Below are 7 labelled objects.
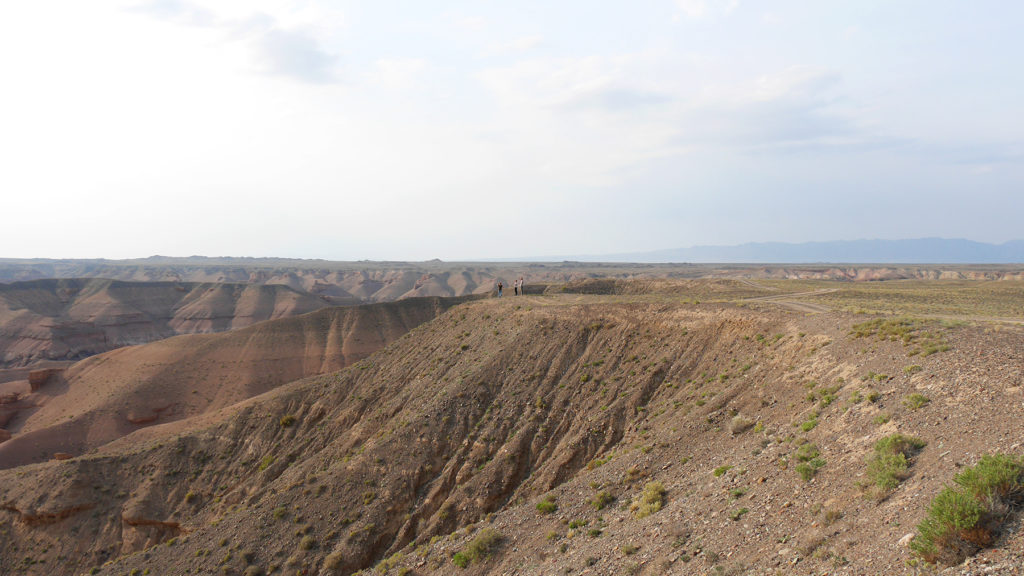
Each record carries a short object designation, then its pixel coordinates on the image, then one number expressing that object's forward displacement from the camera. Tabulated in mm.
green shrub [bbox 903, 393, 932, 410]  13797
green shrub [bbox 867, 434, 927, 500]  10586
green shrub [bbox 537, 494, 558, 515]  18094
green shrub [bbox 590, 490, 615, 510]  16969
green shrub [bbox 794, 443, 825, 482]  12758
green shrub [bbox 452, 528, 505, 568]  16859
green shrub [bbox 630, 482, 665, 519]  14867
